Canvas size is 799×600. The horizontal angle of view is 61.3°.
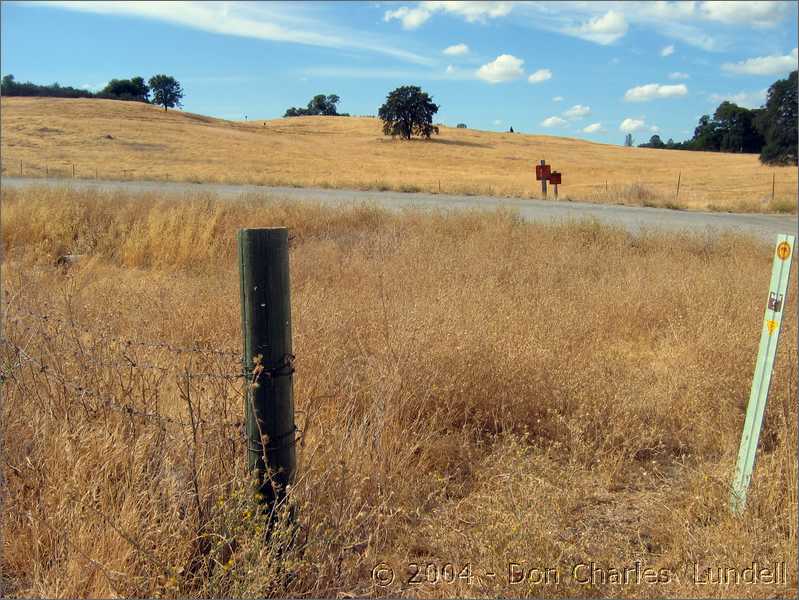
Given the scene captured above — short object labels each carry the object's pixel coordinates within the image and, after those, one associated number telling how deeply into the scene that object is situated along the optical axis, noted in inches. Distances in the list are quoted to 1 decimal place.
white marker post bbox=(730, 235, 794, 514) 109.0
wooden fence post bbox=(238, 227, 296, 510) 93.7
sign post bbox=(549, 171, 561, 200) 872.9
